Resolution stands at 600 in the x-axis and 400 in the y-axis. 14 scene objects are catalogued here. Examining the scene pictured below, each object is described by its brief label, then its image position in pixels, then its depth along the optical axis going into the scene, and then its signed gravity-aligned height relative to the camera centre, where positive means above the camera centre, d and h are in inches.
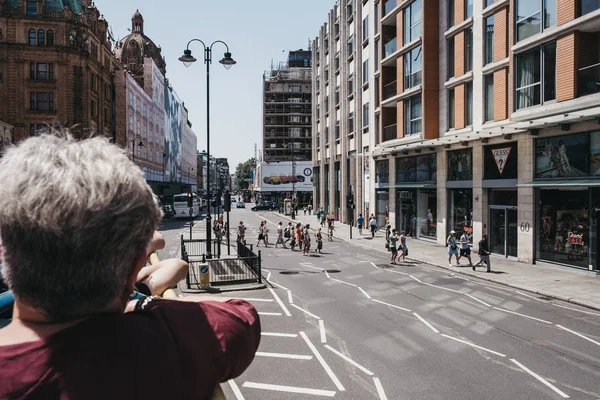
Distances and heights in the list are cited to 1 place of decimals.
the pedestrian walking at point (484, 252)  743.1 -95.8
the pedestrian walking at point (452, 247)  807.1 -93.7
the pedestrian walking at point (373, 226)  1371.8 -95.0
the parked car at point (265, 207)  3437.7 -90.2
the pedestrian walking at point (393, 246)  848.9 -96.4
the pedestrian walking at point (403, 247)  856.0 -99.7
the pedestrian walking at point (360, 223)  1419.3 -90.0
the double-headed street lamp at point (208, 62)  849.5 +255.6
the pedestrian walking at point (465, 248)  795.4 -94.7
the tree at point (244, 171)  6446.9 +343.7
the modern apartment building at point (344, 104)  1605.6 +369.0
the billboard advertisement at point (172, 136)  3626.5 +514.8
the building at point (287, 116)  4023.1 +698.5
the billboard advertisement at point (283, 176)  3376.0 +139.7
